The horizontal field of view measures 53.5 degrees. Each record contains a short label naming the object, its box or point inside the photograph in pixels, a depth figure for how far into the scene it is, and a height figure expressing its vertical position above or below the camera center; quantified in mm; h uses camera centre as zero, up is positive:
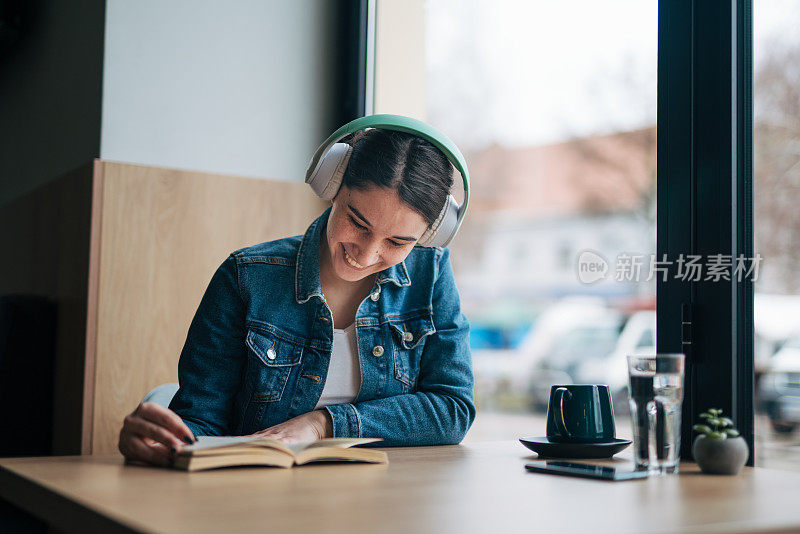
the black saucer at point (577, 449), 1396 -218
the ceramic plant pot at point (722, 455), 1216 -195
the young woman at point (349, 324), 1512 -7
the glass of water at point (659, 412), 1234 -131
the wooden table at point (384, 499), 825 -214
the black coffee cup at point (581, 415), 1421 -161
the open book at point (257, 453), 1135 -198
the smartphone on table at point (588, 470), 1150 -216
